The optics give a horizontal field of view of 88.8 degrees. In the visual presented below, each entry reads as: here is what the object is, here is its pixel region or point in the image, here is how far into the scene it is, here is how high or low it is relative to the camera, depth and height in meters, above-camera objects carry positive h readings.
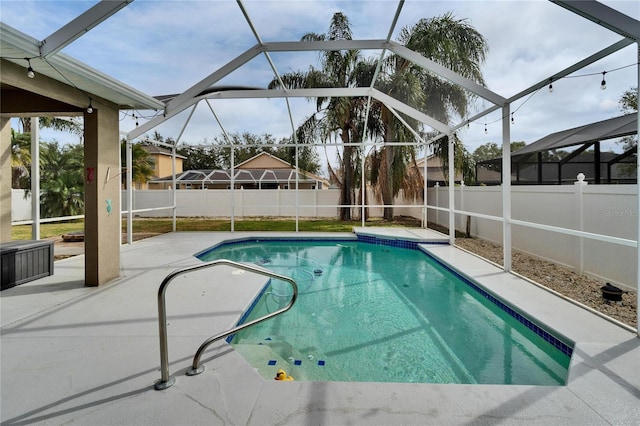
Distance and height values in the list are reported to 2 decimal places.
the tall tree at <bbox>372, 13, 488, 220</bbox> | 8.32 +3.69
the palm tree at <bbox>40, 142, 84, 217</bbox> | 11.94 +0.61
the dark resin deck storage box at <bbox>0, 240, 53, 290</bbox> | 4.38 -0.75
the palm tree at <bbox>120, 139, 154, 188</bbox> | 15.35 +2.05
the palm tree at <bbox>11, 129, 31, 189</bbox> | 11.79 +2.12
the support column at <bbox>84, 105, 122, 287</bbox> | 4.38 +0.19
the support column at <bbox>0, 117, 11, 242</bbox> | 5.00 +0.46
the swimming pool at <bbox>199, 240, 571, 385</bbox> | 2.95 -1.44
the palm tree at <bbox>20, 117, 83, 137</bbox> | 13.81 +3.77
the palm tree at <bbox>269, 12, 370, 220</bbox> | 10.07 +3.67
